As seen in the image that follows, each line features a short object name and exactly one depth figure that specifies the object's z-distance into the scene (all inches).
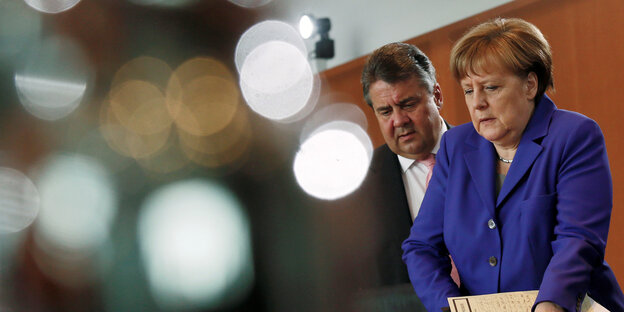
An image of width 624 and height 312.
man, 174.9
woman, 151.8
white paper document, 151.8
